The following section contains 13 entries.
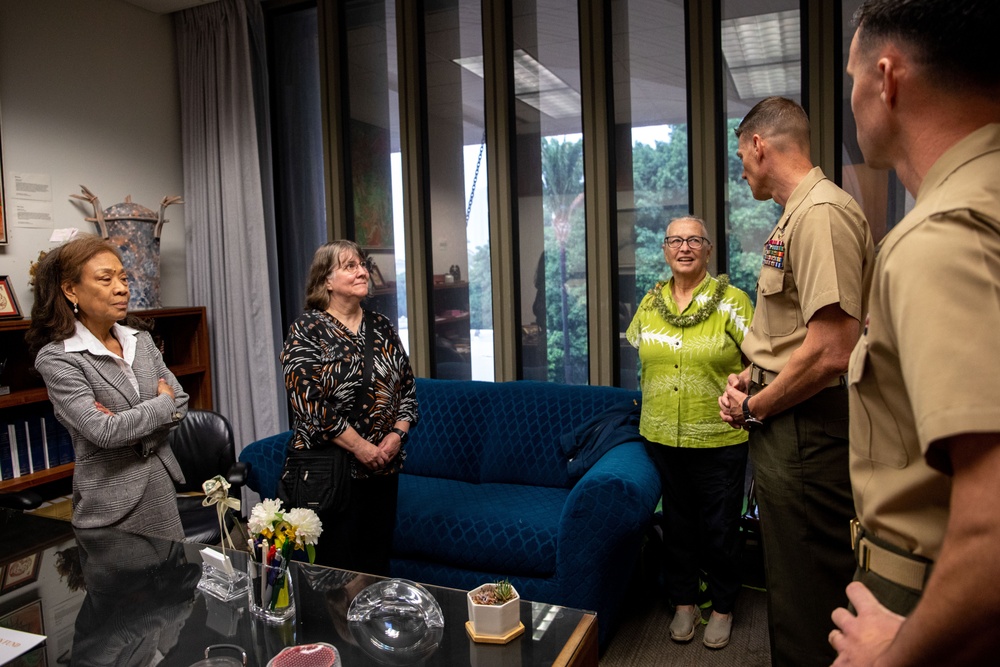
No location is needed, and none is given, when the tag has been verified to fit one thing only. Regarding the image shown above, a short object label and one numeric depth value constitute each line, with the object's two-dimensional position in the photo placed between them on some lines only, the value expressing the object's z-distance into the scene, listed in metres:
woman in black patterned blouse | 2.33
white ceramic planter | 1.52
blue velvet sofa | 2.52
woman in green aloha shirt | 2.71
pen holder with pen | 1.65
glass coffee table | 1.48
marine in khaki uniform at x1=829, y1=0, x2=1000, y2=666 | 0.66
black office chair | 3.22
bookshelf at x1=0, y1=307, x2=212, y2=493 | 3.21
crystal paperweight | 1.50
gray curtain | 4.28
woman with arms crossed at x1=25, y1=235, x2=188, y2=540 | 2.16
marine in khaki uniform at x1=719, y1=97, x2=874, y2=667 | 1.69
